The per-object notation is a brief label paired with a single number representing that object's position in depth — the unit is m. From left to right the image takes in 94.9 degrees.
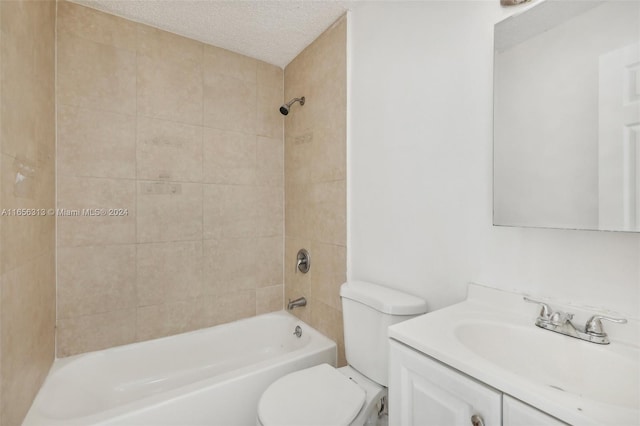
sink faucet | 0.75
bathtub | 1.24
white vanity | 0.56
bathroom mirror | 0.75
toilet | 1.09
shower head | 2.04
